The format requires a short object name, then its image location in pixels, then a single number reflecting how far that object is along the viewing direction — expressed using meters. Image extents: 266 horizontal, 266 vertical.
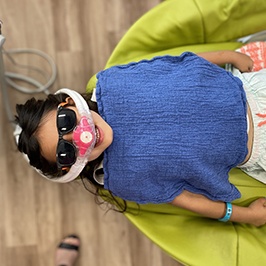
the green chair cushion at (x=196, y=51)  1.19
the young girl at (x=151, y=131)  0.94
